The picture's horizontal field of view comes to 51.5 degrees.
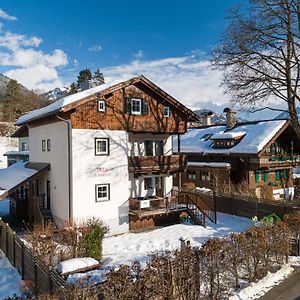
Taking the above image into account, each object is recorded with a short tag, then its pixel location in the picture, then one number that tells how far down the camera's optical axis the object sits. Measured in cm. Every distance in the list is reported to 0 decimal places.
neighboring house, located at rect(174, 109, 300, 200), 3033
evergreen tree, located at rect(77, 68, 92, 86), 5662
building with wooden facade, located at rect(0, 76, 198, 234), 1894
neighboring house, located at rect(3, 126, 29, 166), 3303
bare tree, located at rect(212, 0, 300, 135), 1755
